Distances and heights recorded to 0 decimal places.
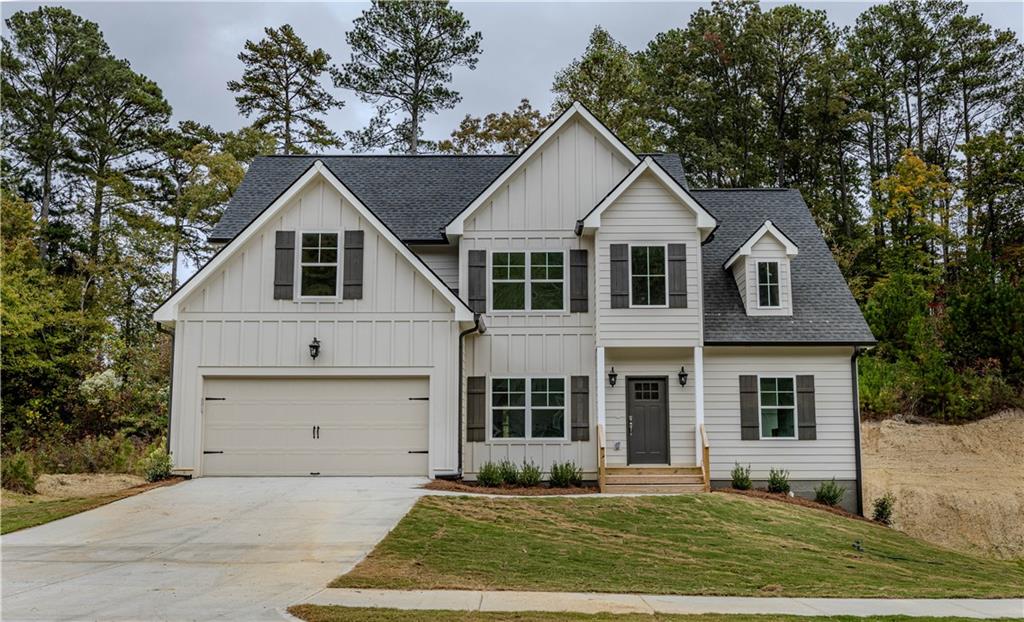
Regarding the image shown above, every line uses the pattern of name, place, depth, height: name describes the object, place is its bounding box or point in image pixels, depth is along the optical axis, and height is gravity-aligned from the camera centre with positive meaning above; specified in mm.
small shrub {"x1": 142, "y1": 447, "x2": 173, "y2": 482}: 16031 -1236
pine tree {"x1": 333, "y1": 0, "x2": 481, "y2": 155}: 36219 +15274
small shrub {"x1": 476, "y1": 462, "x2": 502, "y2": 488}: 16234 -1395
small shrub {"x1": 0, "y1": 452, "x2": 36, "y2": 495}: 16312 -1452
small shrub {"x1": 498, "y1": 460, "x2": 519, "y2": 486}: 16375 -1369
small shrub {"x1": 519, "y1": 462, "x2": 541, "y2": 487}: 16344 -1385
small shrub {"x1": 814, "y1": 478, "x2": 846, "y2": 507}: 17094 -1808
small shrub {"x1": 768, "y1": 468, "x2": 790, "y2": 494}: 17109 -1604
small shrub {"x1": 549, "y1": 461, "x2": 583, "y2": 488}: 16562 -1413
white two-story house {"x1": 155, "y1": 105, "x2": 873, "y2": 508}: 16500 +1339
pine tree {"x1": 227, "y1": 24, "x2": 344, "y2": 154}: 36625 +13885
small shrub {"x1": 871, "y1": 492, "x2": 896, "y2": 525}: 17156 -2161
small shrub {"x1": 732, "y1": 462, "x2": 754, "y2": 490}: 17000 -1496
